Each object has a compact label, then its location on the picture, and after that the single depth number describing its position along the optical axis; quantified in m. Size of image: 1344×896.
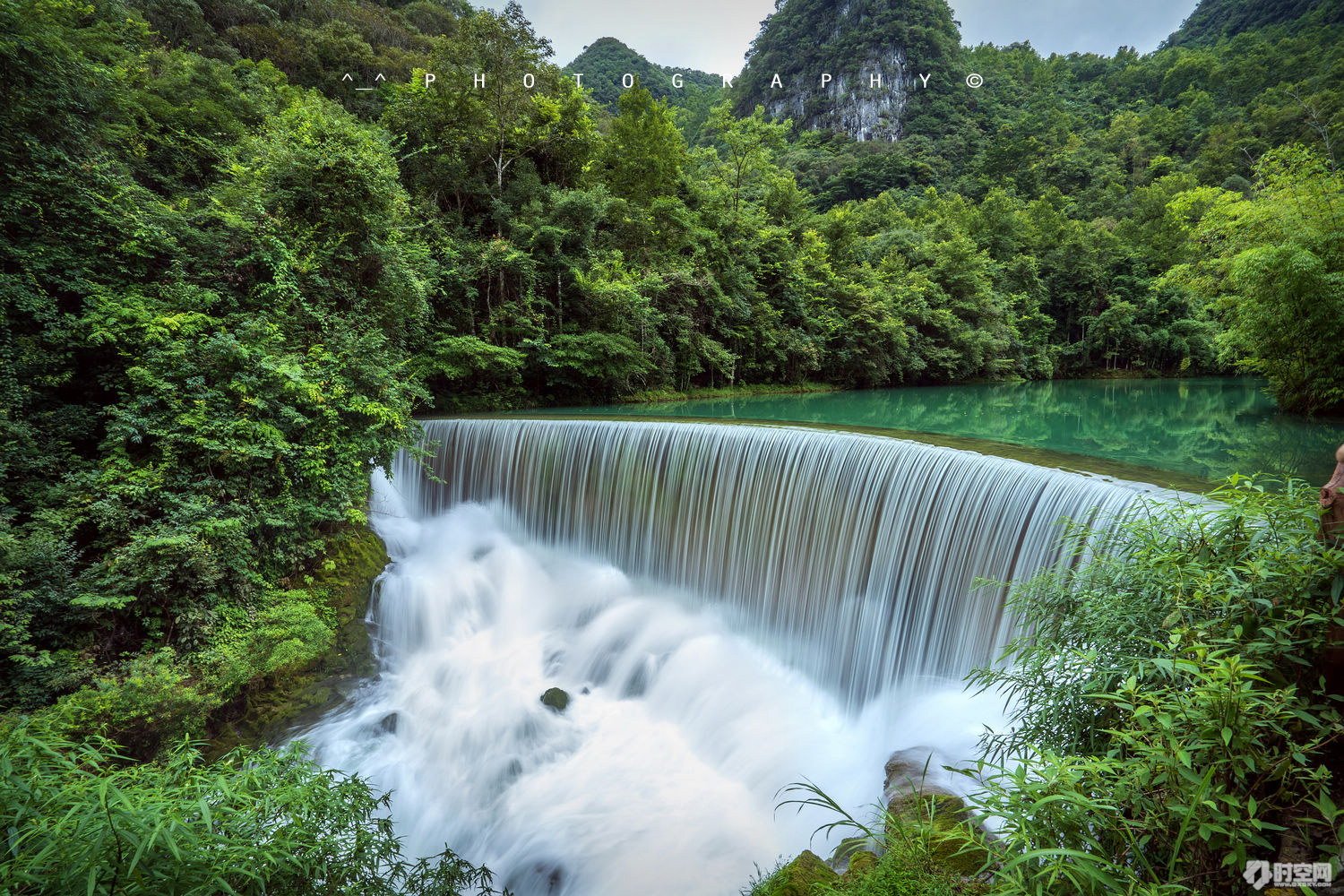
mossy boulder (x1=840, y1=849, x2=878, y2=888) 2.70
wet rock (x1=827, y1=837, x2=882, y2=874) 3.52
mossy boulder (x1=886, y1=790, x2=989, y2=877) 2.06
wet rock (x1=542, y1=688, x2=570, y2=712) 6.45
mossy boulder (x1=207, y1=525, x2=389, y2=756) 5.55
